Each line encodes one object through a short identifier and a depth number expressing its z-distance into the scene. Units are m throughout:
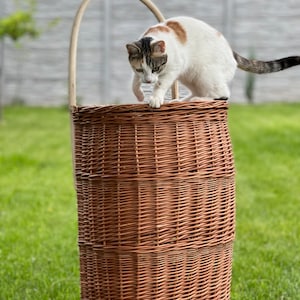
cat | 2.46
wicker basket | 2.43
